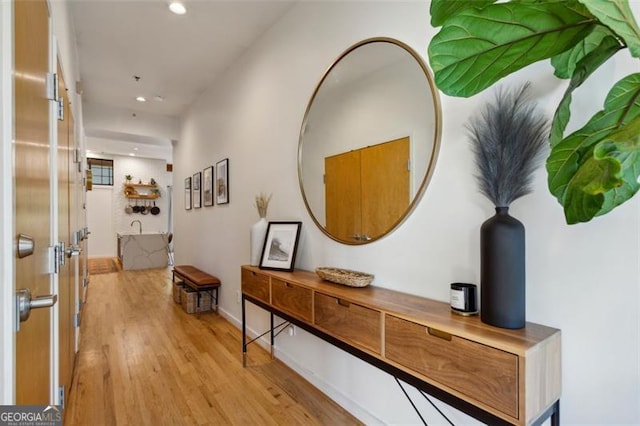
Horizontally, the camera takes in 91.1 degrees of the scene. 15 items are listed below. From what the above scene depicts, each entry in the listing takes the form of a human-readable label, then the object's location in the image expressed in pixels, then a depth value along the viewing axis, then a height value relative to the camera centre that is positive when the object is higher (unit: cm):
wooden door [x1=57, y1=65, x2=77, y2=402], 179 -17
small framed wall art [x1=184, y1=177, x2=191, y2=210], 520 +31
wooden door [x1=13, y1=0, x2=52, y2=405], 91 +9
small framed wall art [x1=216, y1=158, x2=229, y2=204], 378 +38
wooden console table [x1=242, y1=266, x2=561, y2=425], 97 -52
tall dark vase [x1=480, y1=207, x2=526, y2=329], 110 -21
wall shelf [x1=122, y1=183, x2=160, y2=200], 923 +64
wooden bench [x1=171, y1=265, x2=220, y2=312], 391 -89
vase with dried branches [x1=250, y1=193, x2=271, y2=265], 266 -18
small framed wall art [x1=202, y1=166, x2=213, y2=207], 425 +35
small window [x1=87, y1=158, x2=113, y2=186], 919 +124
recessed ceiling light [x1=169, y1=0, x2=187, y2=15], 252 +168
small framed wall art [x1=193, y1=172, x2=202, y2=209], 471 +32
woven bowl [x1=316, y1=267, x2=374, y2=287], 176 -38
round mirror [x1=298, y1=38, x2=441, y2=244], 163 +42
